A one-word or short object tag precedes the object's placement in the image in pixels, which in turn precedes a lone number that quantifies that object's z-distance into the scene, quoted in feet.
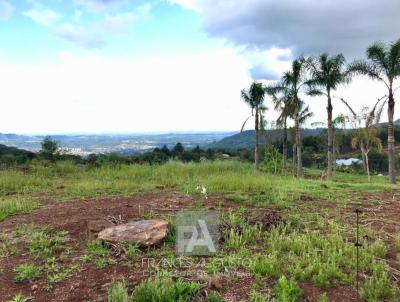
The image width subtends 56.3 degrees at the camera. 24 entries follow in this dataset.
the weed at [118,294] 10.54
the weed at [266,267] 12.73
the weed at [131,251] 14.13
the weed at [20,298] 11.08
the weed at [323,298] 11.06
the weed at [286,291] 11.10
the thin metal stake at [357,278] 11.69
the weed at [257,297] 10.96
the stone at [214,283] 11.79
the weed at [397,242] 15.62
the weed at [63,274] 12.36
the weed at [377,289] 11.49
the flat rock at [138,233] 15.23
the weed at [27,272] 12.55
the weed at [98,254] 13.64
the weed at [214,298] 11.08
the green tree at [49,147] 71.17
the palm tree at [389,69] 55.36
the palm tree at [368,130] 56.38
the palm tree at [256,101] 76.18
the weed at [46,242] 14.66
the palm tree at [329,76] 65.77
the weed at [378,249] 14.74
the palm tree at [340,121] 93.41
